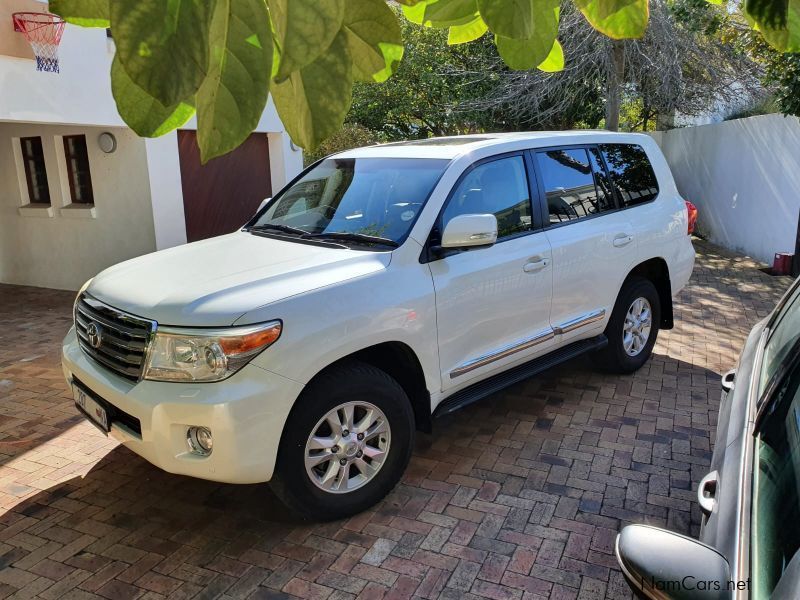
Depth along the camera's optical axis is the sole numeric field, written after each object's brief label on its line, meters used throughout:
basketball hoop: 6.66
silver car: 1.53
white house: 7.57
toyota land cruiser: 3.07
